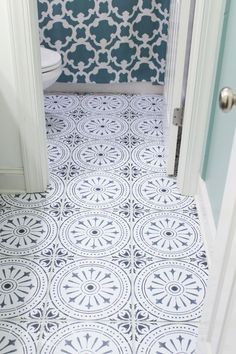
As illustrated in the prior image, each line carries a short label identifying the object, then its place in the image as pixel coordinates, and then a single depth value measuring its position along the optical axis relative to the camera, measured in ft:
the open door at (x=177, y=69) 6.23
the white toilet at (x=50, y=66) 8.01
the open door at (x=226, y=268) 3.43
